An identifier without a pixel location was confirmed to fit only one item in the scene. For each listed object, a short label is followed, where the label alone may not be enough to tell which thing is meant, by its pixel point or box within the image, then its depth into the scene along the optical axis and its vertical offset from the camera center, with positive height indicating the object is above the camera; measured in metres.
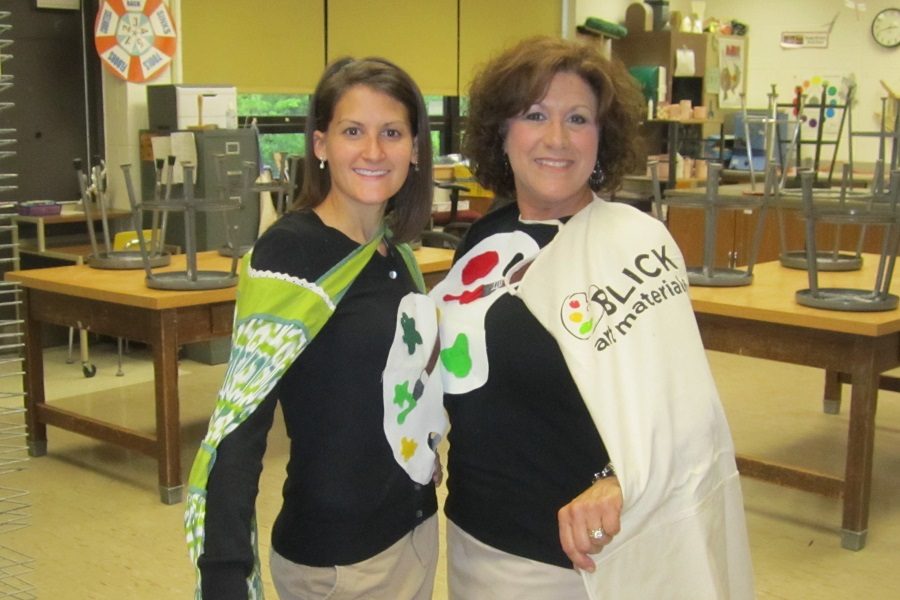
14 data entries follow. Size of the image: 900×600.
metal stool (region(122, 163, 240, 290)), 3.53 -0.49
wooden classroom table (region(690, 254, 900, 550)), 3.25 -0.68
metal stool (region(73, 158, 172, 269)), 4.16 -0.55
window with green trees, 6.84 -0.03
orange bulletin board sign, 5.75 +0.39
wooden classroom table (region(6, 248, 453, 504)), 3.68 -0.72
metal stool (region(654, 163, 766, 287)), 3.68 -0.32
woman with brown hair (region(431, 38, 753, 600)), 1.42 -0.35
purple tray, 5.54 -0.48
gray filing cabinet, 5.49 -0.34
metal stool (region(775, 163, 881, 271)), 4.19 -0.52
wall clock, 9.01 +0.76
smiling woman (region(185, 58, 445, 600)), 1.49 -0.38
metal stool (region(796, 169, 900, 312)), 3.26 -0.41
